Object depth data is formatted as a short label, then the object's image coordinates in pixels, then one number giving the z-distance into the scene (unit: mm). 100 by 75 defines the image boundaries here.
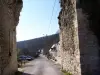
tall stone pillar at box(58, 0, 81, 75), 4749
